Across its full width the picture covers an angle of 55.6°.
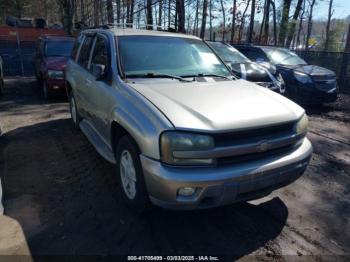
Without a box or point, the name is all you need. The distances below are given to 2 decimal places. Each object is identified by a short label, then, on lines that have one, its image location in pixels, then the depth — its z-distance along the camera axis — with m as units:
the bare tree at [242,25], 24.59
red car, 9.02
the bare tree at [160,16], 22.06
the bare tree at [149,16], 18.16
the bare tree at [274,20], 21.94
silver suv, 2.81
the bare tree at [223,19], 27.32
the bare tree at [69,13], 19.52
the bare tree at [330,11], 31.31
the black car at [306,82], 8.88
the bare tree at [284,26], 20.39
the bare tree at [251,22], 20.47
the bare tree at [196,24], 29.22
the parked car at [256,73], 7.62
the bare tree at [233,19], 25.44
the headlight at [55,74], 8.96
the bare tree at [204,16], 23.20
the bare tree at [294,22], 20.49
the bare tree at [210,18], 27.54
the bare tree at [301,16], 25.32
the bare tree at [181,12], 13.09
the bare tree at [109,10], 19.75
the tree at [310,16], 28.89
